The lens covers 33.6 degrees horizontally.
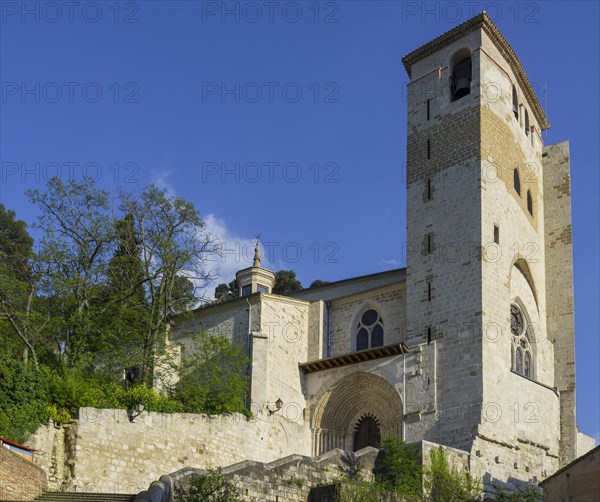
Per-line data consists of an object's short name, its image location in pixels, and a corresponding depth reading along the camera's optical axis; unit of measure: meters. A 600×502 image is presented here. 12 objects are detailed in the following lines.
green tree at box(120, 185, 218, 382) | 33.56
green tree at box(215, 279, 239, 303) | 57.47
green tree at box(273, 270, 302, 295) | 58.56
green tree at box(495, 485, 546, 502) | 24.86
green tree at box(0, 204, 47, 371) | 30.11
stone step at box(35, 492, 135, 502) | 22.19
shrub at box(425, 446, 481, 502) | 26.05
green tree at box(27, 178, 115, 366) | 31.56
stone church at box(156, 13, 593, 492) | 30.64
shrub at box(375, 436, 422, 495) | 25.83
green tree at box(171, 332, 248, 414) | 30.80
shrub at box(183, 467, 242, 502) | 20.75
